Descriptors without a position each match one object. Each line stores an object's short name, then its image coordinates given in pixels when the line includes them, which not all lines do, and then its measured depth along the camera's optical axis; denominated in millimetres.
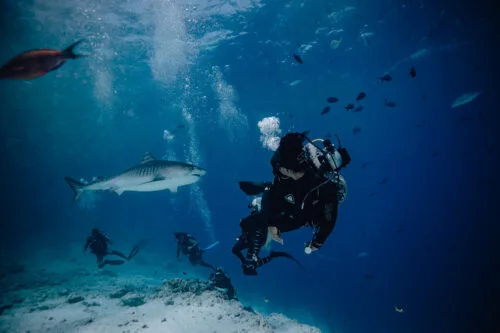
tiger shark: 7196
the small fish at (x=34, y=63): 2525
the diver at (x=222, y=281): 9055
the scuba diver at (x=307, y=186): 2250
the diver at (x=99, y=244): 9797
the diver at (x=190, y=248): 10188
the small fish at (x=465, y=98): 13475
